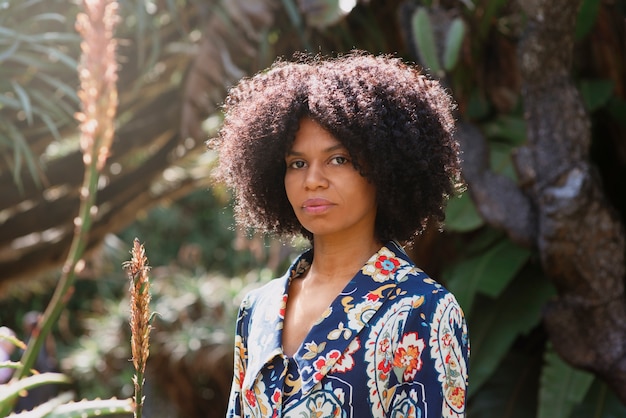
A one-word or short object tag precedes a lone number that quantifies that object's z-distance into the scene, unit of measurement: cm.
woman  162
